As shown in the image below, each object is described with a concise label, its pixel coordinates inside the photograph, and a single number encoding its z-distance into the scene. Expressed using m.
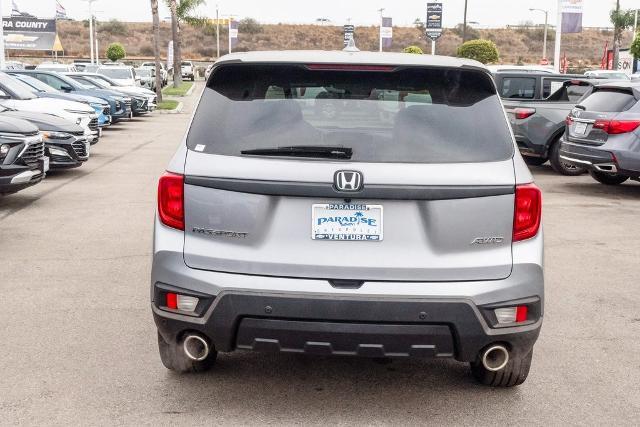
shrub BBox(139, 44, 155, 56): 107.81
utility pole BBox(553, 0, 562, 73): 30.77
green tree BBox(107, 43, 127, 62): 81.08
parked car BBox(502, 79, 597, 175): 15.37
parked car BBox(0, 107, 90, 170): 13.62
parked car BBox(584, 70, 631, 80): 35.50
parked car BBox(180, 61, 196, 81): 72.44
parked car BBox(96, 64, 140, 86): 38.83
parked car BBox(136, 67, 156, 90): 46.55
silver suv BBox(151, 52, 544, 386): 4.01
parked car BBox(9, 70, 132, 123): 23.22
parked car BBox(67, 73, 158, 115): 27.12
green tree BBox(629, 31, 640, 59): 45.44
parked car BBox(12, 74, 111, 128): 19.08
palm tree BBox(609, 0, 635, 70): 73.88
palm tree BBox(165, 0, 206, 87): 53.94
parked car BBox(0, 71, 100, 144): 16.02
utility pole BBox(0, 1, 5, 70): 31.29
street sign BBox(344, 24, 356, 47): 61.08
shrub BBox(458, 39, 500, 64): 56.31
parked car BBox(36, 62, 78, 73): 36.26
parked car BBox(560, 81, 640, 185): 12.41
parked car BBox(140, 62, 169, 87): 59.51
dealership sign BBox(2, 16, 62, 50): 71.62
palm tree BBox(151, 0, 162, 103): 38.88
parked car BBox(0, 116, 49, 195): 10.07
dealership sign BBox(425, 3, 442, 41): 47.16
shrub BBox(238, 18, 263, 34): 120.06
